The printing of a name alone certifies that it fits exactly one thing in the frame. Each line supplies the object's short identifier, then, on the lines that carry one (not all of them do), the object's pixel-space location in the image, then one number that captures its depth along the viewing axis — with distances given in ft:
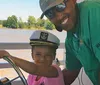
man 4.28
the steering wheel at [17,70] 3.68
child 4.86
